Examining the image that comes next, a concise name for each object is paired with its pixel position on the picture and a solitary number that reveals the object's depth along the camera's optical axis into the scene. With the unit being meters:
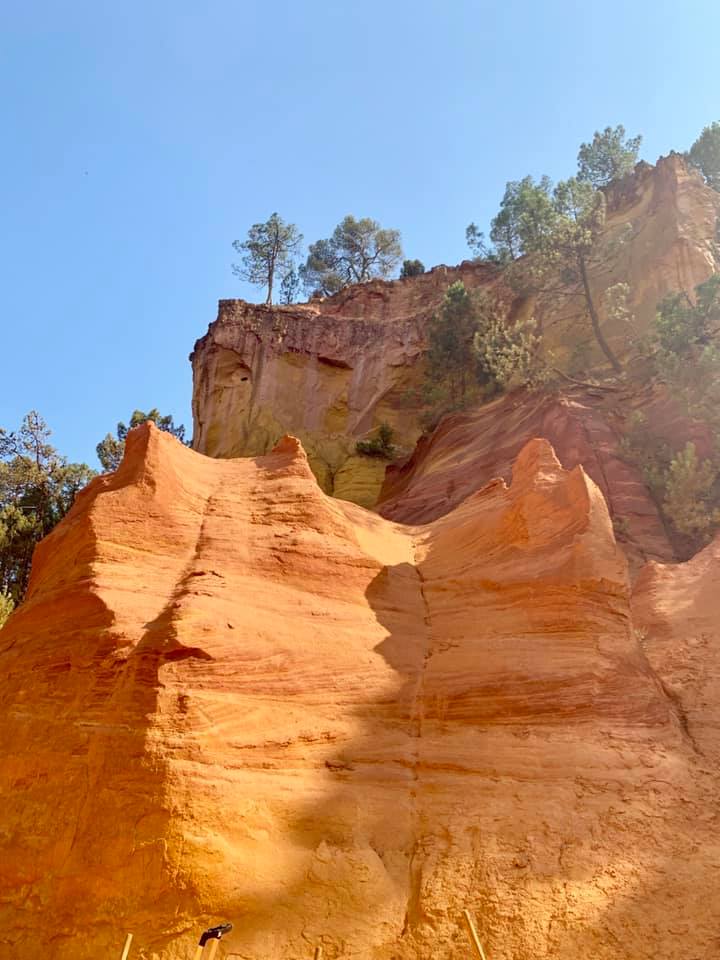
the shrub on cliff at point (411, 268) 45.38
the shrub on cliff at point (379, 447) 33.66
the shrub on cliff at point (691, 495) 16.95
